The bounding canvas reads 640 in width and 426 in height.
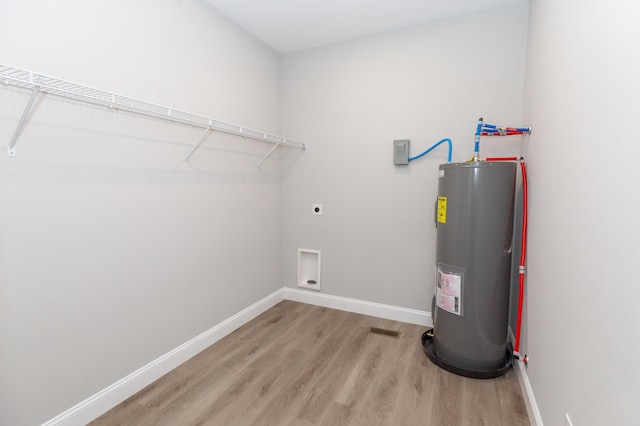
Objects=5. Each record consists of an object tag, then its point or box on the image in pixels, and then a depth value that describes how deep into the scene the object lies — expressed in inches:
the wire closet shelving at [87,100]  50.1
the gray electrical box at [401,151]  107.1
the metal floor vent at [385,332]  103.3
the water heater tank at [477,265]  78.1
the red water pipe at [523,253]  78.7
